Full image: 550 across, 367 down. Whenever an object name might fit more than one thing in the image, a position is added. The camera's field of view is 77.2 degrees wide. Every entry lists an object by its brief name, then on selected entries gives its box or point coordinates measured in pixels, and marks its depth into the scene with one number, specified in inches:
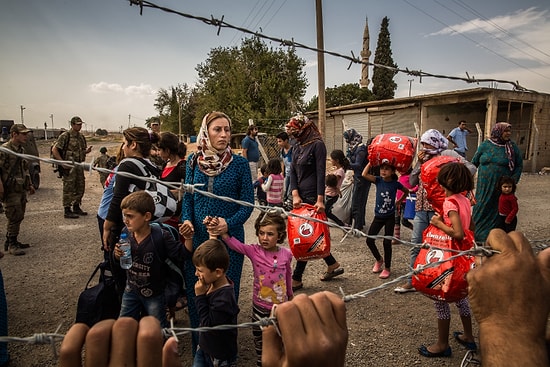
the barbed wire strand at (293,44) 79.7
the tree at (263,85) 942.4
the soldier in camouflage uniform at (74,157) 251.0
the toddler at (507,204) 161.9
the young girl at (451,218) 96.2
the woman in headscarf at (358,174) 206.5
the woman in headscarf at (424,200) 136.5
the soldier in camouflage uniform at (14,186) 184.7
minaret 1854.1
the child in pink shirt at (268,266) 95.7
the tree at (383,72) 1523.1
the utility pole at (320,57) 402.0
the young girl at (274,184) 232.8
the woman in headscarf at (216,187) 93.1
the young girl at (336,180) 203.6
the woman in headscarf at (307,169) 144.7
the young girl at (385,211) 154.7
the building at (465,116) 571.0
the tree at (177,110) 1900.8
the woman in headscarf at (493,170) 166.1
